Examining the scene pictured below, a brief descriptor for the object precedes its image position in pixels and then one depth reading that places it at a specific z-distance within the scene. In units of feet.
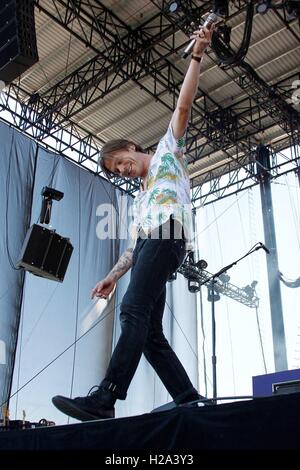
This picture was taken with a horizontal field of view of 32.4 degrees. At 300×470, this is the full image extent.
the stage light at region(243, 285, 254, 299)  26.13
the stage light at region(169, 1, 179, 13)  19.72
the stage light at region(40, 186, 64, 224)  16.90
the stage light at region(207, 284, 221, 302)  26.37
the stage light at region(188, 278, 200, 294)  26.81
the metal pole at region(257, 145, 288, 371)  24.48
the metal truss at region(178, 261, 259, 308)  25.91
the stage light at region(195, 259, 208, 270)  26.48
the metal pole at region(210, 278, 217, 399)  14.57
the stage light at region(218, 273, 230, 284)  27.12
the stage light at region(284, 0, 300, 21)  17.35
